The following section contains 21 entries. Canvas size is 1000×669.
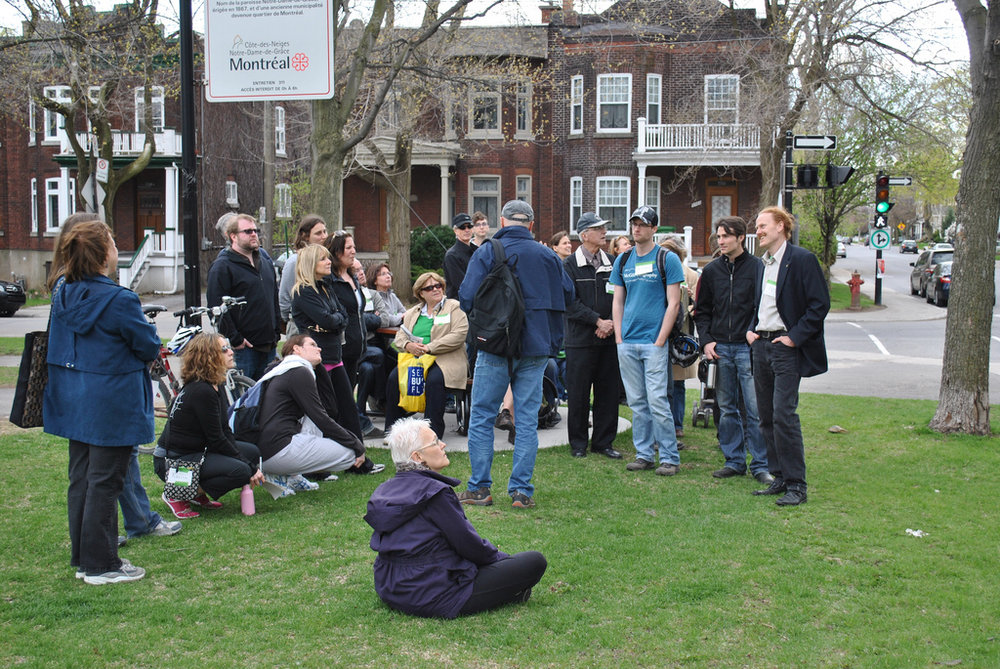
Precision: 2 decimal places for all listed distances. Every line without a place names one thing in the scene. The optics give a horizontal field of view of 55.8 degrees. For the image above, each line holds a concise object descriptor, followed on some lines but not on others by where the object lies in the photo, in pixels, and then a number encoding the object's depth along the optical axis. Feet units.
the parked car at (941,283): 101.81
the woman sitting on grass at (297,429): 22.02
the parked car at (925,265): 111.10
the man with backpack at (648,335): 25.14
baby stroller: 32.50
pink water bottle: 20.97
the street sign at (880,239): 95.76
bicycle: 23.98
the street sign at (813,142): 39.40
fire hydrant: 98.53
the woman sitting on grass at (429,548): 14.46
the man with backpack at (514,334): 21.26
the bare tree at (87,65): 52.70
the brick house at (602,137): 116.98
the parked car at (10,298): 84.28
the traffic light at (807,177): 41.47
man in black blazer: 21.88
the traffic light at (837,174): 41.22
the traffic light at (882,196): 82.12
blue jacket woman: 16.20
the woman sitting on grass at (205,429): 19.97
